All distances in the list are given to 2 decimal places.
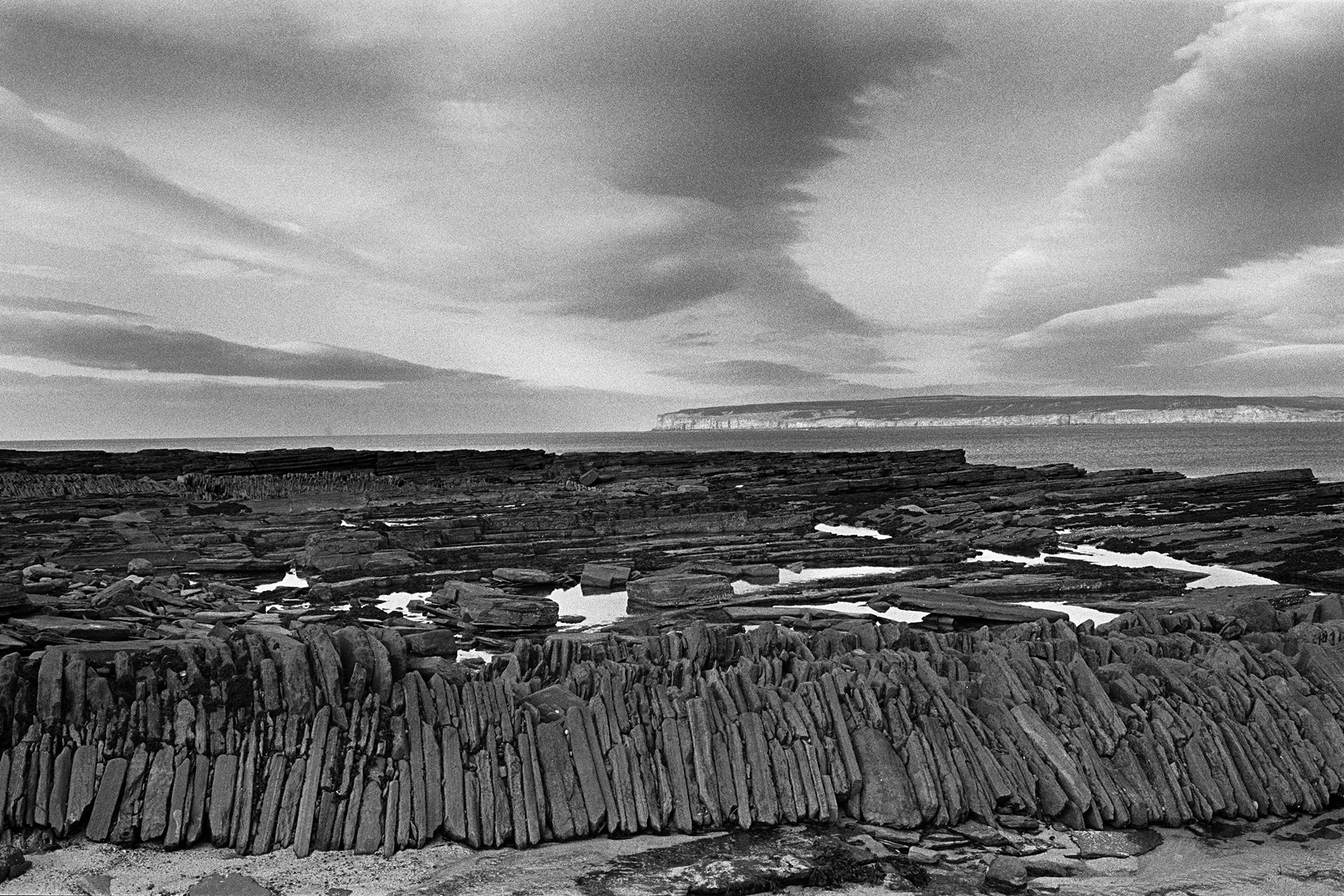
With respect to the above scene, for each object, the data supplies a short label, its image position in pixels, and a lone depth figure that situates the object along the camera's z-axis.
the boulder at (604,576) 15.02
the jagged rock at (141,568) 15.29
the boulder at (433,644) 9.68
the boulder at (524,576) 14.98
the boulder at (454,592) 12.76
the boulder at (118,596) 11.64
